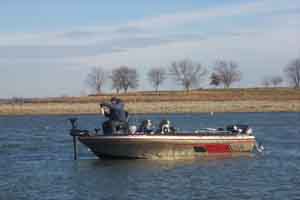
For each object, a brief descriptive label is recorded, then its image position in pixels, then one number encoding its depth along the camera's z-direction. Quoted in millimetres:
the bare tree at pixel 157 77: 174575
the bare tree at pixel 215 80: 169125
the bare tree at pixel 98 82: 178625
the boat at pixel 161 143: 30141
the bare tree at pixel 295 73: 176750
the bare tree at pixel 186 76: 163125
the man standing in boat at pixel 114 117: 30203
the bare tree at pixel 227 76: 170375
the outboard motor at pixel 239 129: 32844
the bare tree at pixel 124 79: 169375
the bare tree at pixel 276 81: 183825
